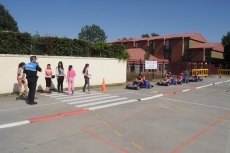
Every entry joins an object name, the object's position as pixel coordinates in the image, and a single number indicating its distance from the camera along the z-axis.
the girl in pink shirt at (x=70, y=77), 12.89
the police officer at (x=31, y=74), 9.59
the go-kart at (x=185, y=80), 22.82
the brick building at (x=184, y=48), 50.28
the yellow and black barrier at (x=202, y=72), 34.48
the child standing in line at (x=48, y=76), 12.88
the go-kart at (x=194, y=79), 24.63
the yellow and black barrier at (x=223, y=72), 40.59
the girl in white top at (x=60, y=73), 13.27
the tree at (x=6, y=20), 62.77
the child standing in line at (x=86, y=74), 13.90
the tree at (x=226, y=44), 49.79
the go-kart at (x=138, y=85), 16.20
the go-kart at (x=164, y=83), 19.52
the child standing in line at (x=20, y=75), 11.41
